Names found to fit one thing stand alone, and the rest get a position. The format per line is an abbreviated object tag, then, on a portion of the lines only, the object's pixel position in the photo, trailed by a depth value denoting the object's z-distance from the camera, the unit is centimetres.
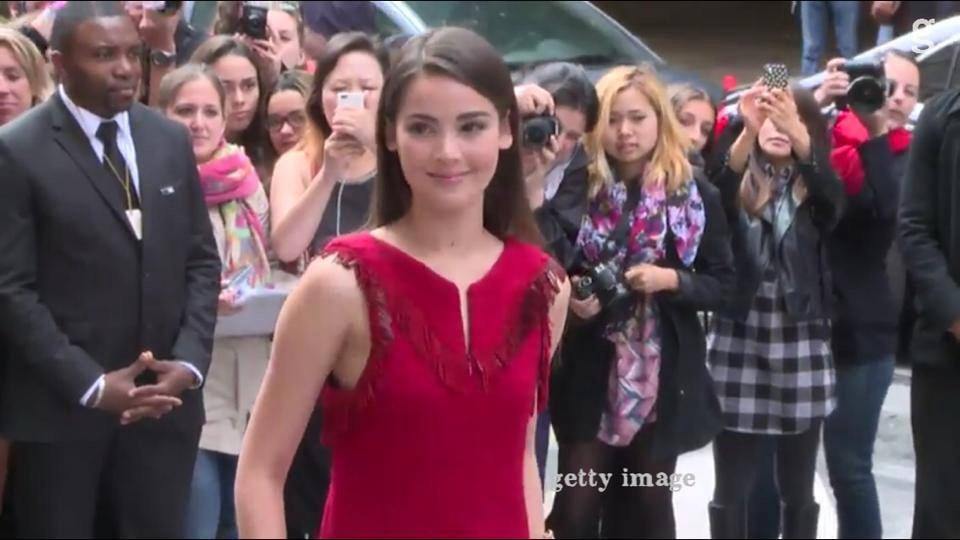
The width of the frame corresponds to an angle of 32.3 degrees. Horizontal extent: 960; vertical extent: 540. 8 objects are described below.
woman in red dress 235
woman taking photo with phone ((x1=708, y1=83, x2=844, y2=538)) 479
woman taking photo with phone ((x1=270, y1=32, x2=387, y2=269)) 448
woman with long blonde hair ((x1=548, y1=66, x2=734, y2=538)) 462
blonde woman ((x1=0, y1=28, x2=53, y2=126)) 455
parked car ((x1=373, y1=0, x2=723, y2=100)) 886
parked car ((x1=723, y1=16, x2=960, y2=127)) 508
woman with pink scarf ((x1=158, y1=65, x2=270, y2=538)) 477
